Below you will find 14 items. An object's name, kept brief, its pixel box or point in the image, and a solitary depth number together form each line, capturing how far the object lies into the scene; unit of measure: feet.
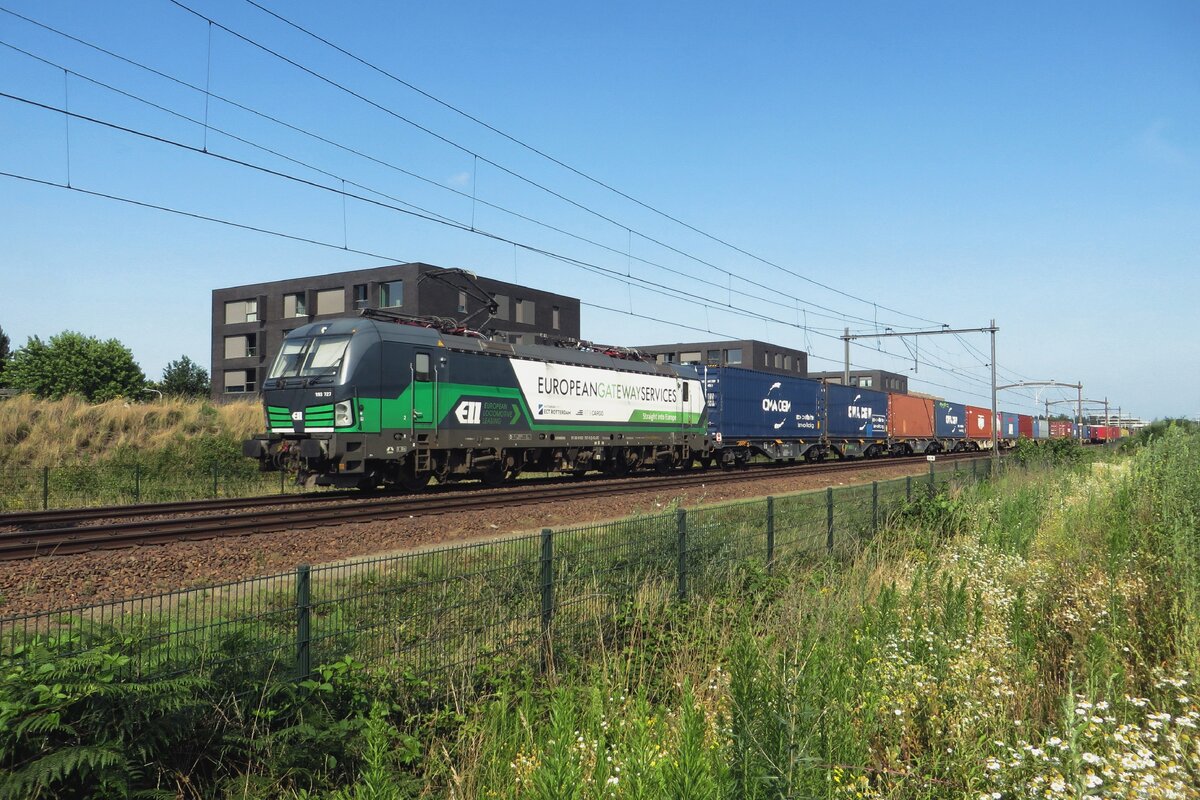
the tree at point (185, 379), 229.04
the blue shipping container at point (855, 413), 129.59
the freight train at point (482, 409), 56.85
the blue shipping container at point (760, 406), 103.96
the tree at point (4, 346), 228.84
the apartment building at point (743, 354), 285.66
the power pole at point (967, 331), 116.37
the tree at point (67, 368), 203.21
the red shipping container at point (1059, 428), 271.94
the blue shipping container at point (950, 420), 167.53
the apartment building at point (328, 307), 173.88
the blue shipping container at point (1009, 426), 209.97
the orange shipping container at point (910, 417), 148.12
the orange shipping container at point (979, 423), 187.93
